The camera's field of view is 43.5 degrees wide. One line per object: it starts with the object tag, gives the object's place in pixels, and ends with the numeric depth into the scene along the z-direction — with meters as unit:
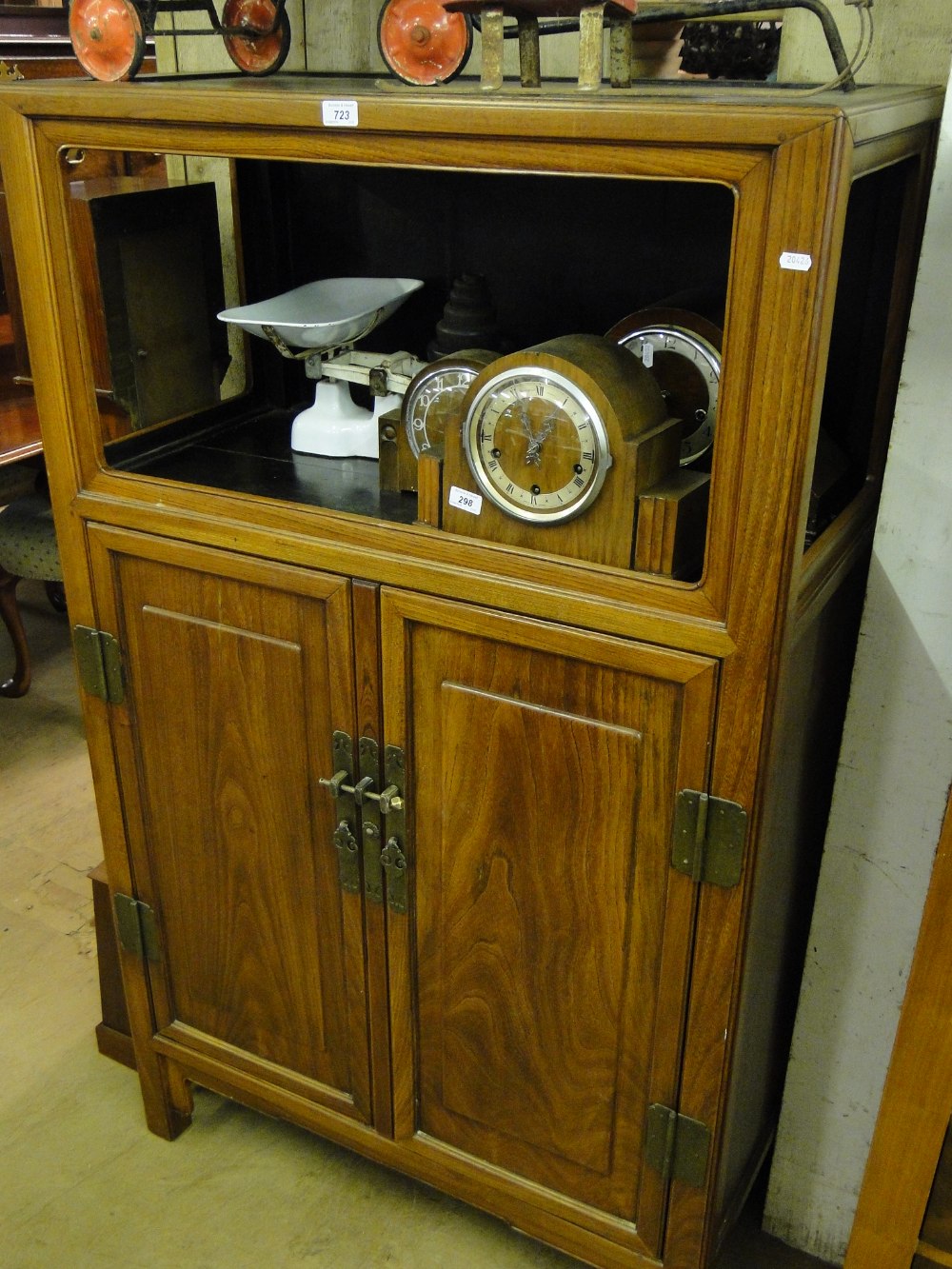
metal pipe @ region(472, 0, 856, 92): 1.25
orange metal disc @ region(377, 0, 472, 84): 1.33
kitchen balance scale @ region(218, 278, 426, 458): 1.63
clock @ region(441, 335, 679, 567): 1.25
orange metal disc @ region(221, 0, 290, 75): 1.54
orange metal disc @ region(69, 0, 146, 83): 1.38
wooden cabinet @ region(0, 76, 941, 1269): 1.17
